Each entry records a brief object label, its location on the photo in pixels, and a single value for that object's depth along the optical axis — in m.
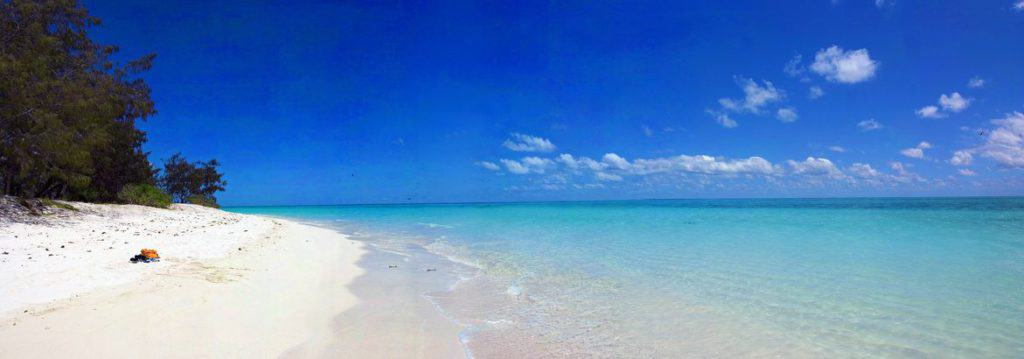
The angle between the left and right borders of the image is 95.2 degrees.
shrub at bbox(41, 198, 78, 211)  15.78
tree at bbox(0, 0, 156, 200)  13.53
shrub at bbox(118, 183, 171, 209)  26.36
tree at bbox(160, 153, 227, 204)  45.12
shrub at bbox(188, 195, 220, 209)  44.05
